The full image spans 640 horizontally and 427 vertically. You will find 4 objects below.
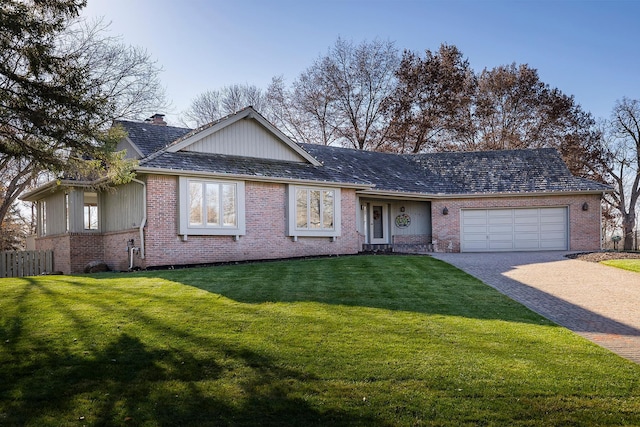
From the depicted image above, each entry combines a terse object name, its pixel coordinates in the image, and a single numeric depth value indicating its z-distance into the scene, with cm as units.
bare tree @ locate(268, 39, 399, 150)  3769
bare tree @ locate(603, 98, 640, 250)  3544
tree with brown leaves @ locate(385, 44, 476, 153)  3694
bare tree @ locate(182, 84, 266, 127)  4000
